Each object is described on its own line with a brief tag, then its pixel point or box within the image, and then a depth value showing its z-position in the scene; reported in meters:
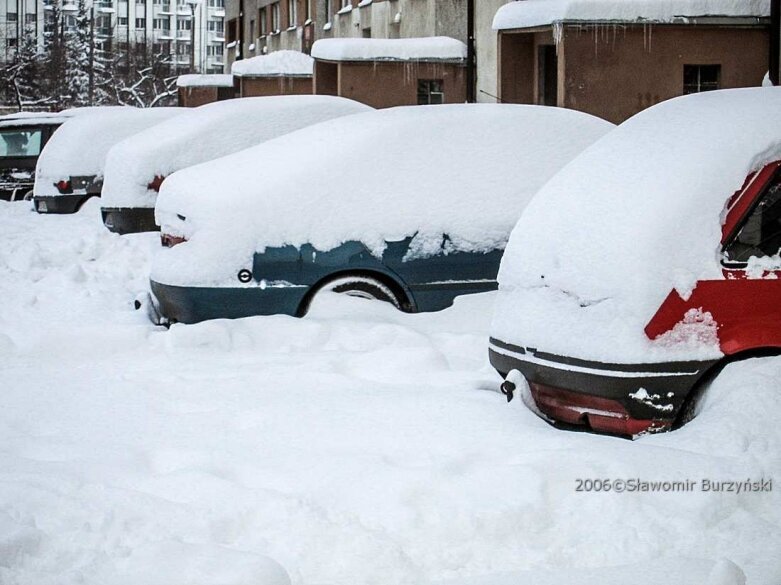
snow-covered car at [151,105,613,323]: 7.64
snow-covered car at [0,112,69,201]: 21.45
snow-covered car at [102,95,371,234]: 12.20
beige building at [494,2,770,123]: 15.29
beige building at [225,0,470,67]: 25.23
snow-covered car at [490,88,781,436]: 5.16
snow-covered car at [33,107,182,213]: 17.52
